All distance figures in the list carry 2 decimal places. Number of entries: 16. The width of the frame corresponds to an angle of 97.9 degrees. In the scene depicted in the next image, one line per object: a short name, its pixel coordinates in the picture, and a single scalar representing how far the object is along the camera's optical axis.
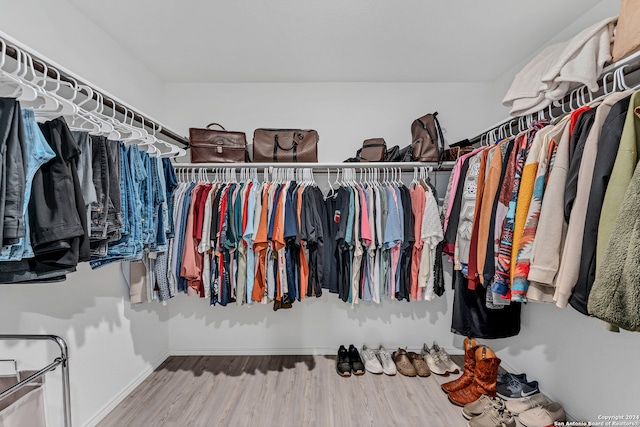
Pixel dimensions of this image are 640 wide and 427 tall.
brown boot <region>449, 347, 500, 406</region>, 1.88
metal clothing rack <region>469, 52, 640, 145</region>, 1.07
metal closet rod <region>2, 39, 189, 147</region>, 1.02
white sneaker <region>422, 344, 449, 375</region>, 2.19
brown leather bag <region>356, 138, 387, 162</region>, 2.20
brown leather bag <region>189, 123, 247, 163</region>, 2.18
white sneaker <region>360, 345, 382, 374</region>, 2.20
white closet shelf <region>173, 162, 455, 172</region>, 2.12
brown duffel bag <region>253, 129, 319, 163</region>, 2.16
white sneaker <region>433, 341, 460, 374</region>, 2.20
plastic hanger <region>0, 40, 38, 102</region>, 0.92
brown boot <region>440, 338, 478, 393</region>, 1.97
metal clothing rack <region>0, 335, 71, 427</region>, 0.93
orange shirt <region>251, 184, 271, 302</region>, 1.93
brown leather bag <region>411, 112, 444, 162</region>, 2.14
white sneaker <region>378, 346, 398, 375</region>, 2.19
